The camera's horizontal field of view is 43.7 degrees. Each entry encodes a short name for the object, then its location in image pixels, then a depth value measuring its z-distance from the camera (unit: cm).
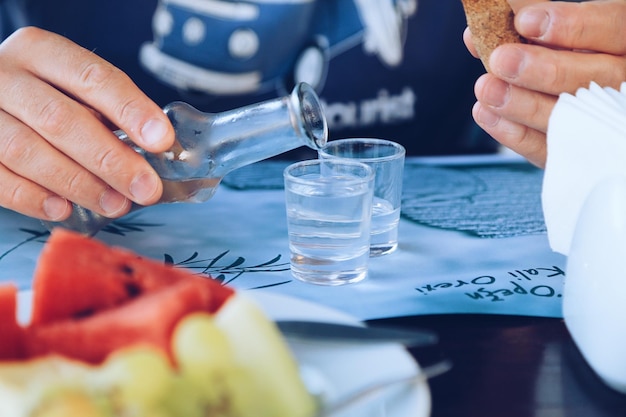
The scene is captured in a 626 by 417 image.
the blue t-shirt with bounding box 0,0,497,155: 108
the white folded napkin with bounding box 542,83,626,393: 46
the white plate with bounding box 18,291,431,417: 39
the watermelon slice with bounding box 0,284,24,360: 39
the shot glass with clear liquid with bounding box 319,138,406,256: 69
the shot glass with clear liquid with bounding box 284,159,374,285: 63
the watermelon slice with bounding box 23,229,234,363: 37
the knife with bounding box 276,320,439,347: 45
